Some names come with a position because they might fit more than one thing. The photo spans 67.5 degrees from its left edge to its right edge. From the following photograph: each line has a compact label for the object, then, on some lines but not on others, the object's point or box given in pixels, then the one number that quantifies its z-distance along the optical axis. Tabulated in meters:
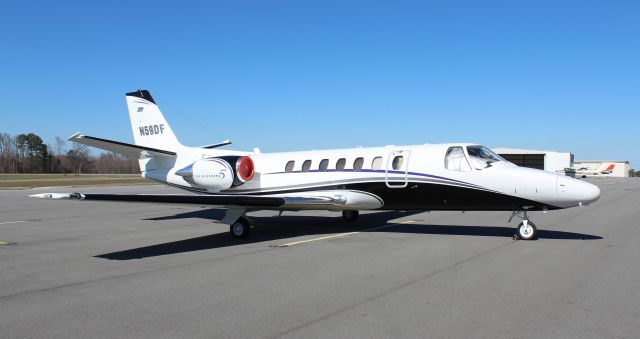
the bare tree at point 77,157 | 132.12
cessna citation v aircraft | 10.99
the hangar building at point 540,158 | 76.69
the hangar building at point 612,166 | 138.62
